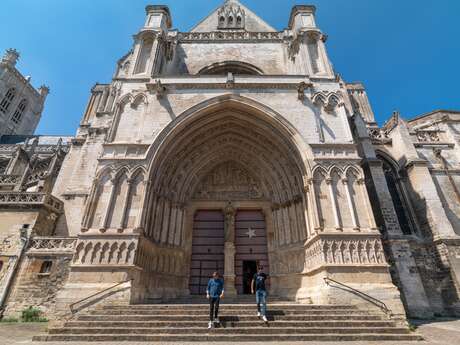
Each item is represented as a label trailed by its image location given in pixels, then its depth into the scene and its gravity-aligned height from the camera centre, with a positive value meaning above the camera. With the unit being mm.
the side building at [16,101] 33094 +25308
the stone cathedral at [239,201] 6621 +2859
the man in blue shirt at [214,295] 4678 -163
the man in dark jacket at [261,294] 4887 -155
